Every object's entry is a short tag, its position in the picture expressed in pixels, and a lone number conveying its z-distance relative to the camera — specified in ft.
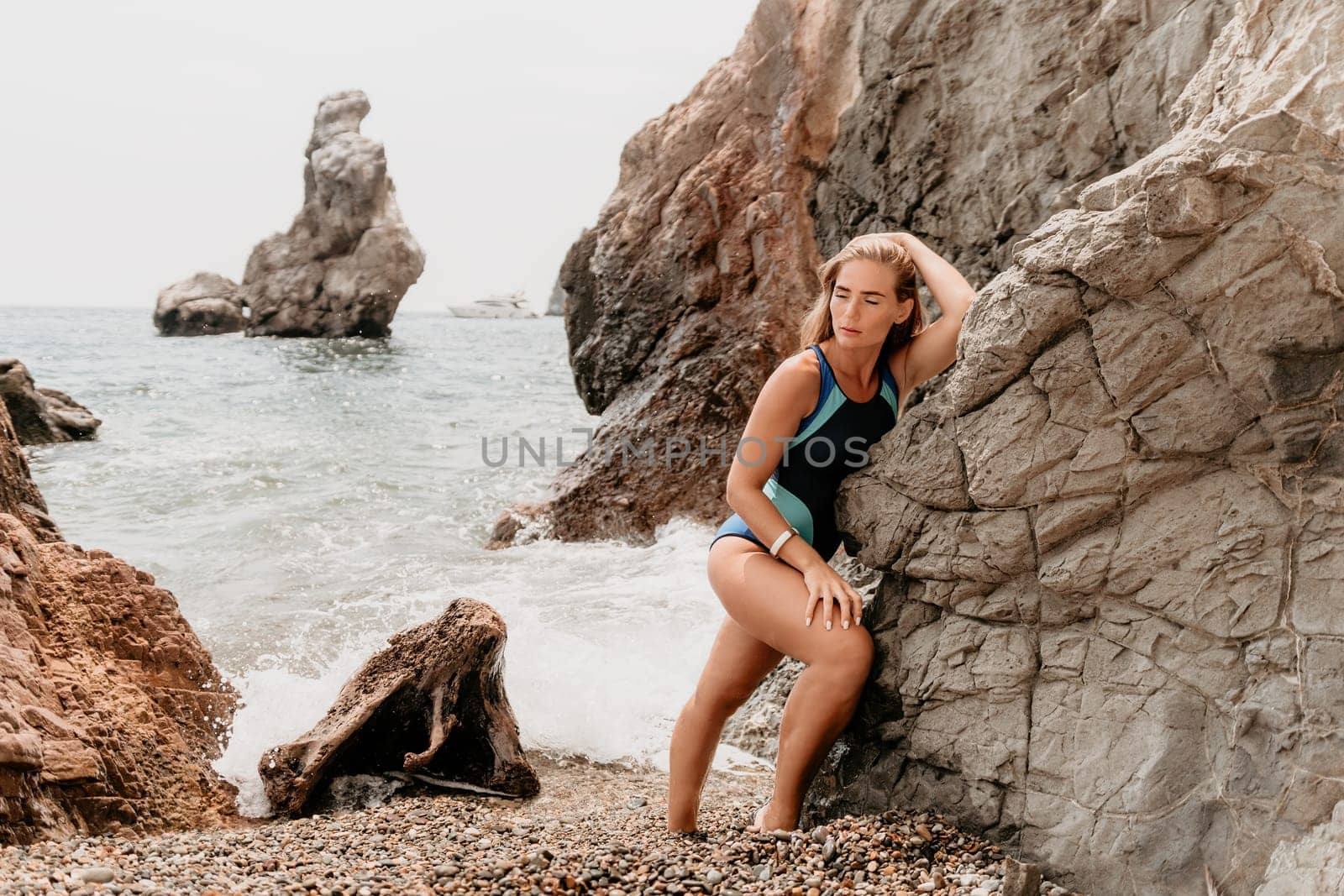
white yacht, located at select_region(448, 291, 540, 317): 303.68
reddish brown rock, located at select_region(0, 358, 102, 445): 58.44
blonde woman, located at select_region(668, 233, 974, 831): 11.50
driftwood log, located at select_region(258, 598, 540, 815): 15.84
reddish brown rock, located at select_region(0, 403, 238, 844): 12.14
